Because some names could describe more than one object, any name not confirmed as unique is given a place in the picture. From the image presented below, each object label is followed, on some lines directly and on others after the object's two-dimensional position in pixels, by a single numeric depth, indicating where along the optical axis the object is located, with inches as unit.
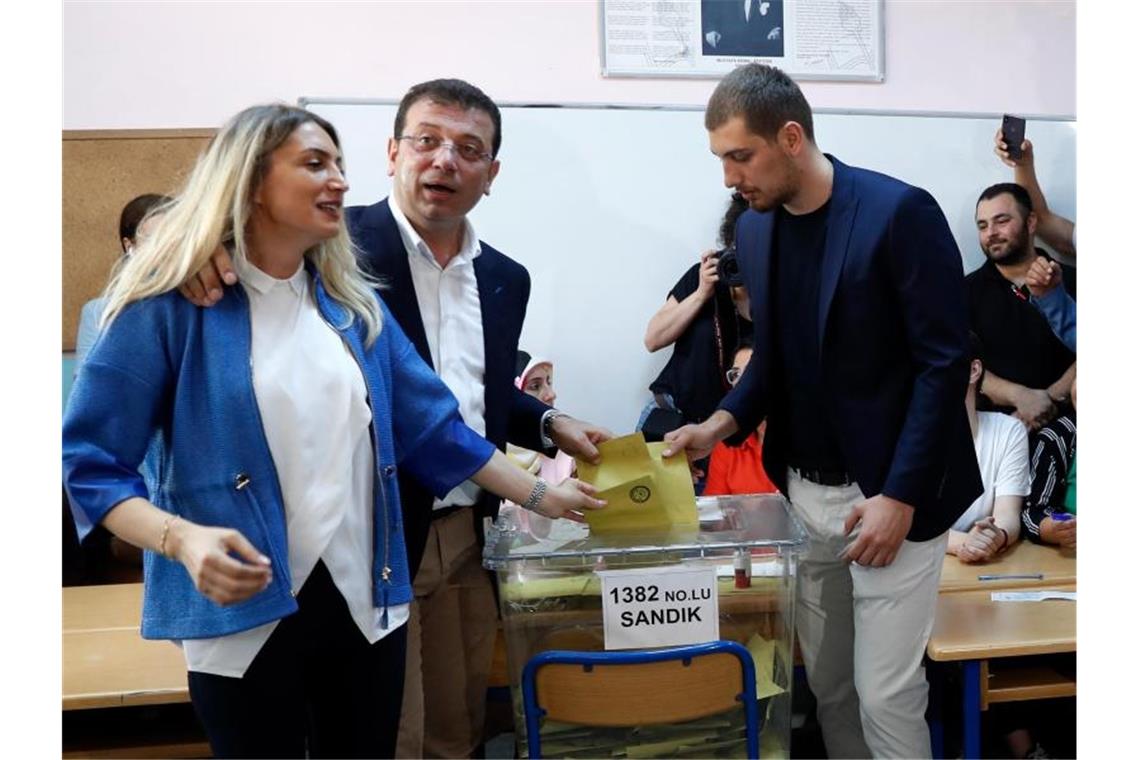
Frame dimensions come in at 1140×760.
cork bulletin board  108.9
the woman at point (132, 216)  108.2
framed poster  110.7
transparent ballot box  55.0
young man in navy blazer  64.9
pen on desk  89.1
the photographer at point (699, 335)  112.3
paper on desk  82.7
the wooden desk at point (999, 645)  71.6
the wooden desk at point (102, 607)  79.7
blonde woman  43.1
